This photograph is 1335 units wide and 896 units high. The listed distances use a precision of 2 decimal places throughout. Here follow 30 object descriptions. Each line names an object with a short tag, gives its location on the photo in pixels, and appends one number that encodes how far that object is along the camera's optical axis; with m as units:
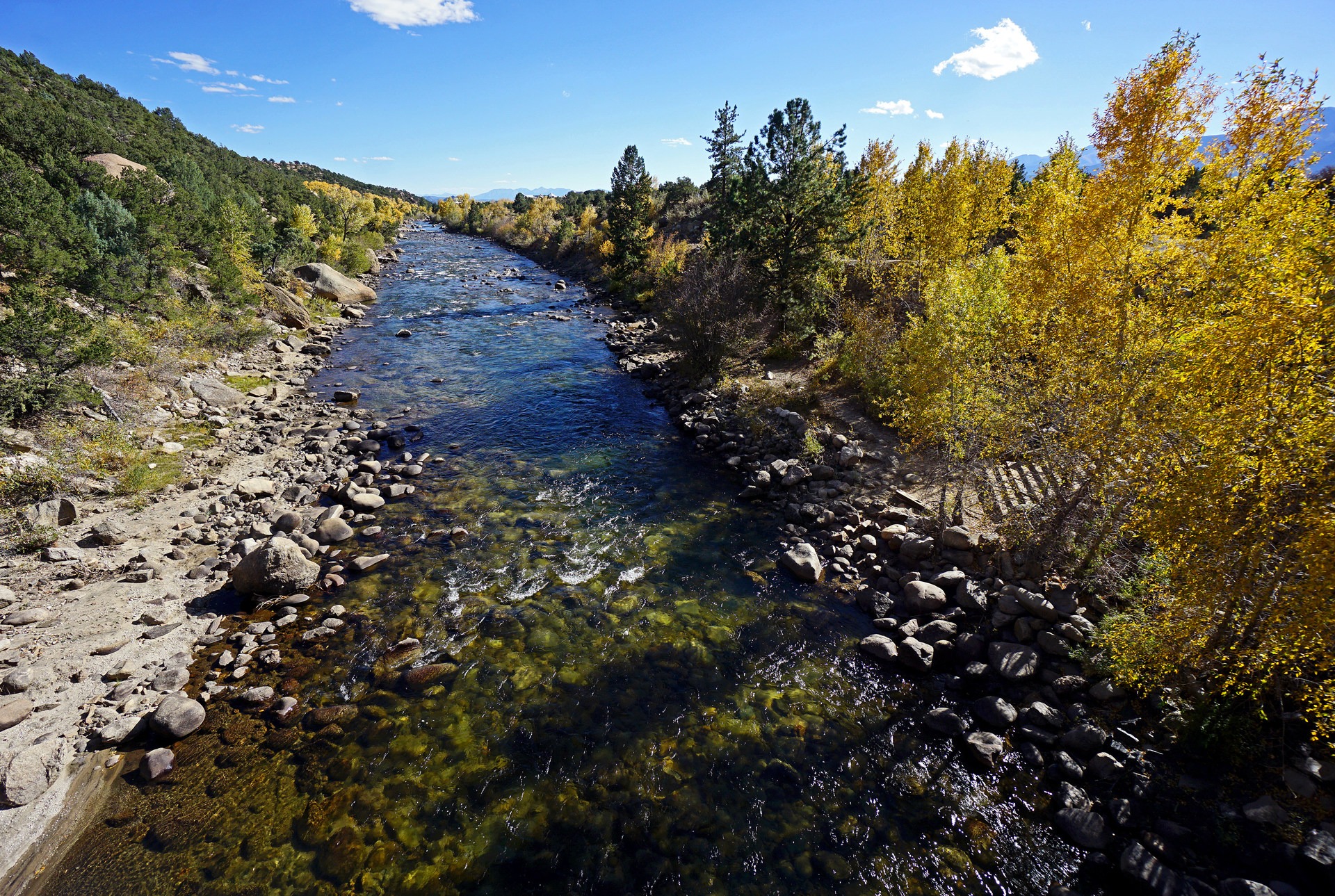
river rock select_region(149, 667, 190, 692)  9.38
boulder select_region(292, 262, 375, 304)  39.06
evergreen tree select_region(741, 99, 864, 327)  24.38
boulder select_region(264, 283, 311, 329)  31.31
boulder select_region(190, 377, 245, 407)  20.20
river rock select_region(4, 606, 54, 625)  9.73
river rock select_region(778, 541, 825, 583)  13.22
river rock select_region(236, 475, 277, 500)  15.05
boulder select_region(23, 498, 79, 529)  11.81
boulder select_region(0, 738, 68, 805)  7.36
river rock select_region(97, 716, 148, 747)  8.34
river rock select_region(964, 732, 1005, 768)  8.70
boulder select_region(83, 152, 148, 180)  32.00
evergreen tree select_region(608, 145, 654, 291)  43.06
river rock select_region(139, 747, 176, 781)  8.09
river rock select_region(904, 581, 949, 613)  11.91
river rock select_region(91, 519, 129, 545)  12.05
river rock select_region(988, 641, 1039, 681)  10.05
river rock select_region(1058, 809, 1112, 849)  7.47
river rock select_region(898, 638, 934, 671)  10.58
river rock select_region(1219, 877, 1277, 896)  6.30
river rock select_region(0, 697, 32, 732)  8.09
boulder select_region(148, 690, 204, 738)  8.60
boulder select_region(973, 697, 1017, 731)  9.28
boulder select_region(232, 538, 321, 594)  11.66
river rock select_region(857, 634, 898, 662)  10.87
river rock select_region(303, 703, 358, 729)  9.17
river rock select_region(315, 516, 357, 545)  13.96
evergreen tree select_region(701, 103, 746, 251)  29.64
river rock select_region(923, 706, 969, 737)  9.28
